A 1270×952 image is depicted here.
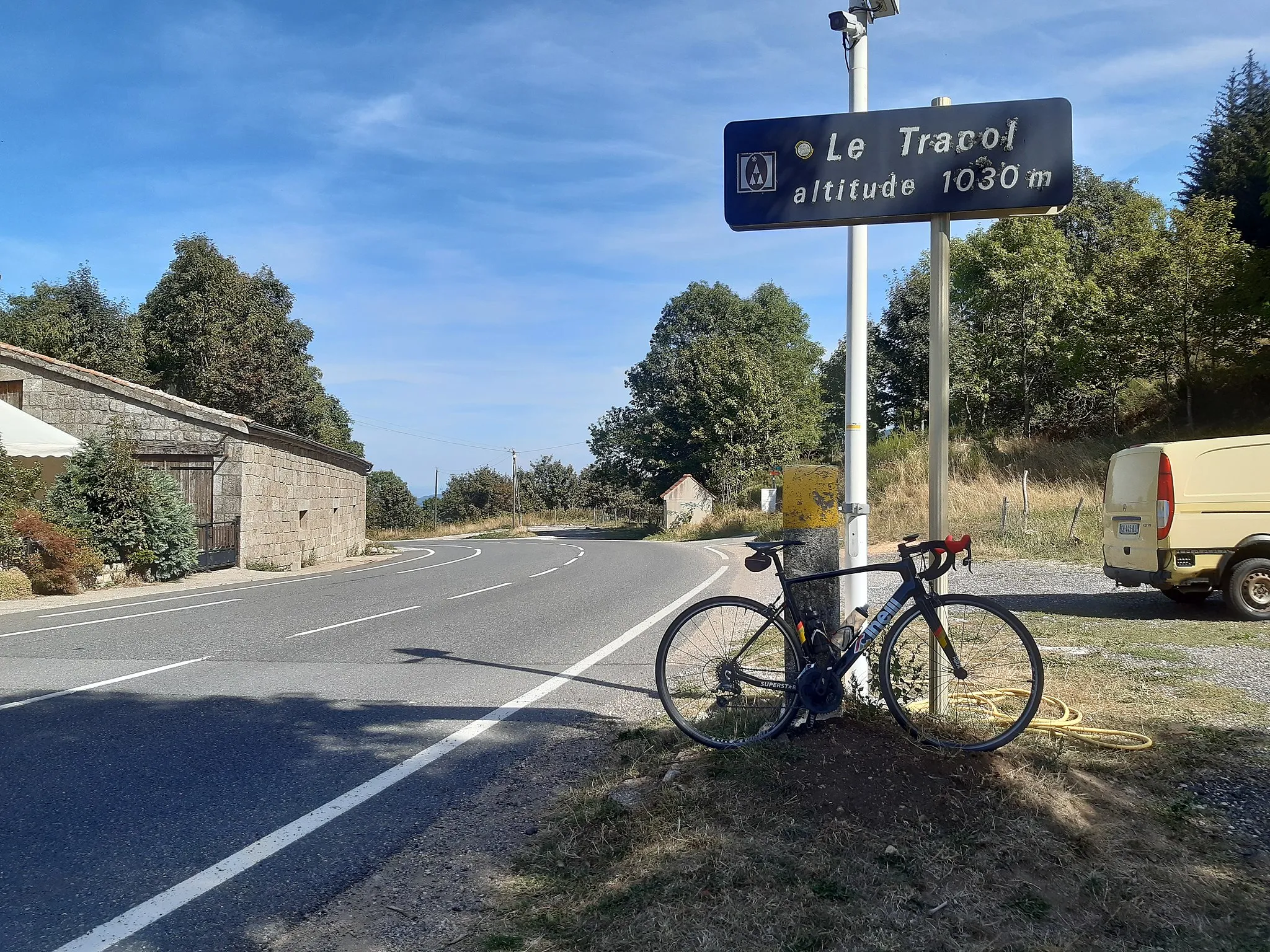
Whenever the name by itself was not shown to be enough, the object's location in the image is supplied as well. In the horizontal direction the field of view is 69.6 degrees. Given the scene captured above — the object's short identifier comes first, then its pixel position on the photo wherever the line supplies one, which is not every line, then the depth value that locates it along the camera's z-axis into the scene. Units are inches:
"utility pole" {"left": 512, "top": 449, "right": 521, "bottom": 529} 2578.7
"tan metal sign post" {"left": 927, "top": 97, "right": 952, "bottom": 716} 188.7
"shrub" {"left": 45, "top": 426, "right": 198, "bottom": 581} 690.2
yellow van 363.9
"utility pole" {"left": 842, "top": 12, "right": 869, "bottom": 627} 218.4
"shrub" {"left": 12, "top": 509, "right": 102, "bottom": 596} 620.1
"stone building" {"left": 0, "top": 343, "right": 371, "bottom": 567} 877.8
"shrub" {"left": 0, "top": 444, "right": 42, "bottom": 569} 613.9
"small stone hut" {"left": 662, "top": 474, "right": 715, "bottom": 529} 1870.1
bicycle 172.6
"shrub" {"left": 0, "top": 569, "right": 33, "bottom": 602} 596.4
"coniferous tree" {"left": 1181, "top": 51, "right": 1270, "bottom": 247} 1315.2
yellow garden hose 175.9
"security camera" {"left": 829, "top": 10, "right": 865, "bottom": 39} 218.5
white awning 682.8
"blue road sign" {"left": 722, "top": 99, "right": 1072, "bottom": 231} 186.1
